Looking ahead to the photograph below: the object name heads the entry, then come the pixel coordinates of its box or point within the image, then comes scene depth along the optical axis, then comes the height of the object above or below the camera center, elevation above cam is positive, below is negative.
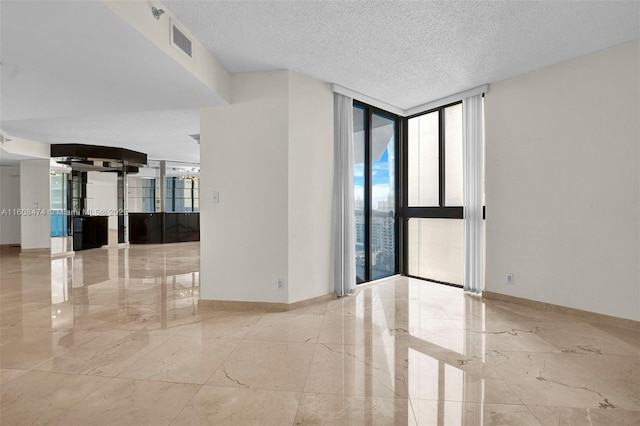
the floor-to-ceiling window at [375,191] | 5.15 +0.34
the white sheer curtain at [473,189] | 4.58 +0.31
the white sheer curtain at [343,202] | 4.48 +0.13
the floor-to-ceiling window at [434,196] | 5.20 +0.26
